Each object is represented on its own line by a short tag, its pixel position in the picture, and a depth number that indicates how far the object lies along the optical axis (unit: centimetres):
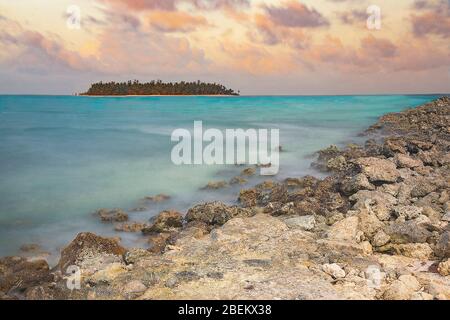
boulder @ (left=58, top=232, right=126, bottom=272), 473
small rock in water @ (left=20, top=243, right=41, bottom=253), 595
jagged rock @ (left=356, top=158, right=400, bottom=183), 770
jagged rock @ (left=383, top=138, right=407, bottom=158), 1031
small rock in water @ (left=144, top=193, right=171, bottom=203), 830
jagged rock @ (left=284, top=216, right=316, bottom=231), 543
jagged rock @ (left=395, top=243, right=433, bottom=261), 461
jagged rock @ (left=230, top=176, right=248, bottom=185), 948
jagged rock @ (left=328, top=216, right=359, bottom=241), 505
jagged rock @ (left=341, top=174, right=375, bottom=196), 723
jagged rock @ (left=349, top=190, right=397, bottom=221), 584
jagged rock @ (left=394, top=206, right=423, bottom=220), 565
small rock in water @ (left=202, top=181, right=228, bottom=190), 909
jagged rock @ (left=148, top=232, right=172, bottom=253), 534
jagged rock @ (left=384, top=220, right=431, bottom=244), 495
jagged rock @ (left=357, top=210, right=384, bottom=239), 524
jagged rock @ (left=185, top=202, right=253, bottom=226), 613
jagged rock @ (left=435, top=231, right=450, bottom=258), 454
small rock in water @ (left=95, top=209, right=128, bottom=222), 706
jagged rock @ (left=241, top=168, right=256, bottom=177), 1018
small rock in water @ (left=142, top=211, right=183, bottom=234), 635
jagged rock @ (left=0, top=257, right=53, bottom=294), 432
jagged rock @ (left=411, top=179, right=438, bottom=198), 688
